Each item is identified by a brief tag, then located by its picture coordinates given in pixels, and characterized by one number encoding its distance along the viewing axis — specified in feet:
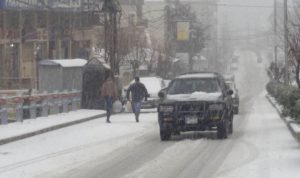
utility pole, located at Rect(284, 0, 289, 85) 147.91
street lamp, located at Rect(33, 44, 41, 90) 191.66
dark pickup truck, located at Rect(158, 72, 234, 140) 72.69
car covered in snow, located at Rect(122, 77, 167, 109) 134.00
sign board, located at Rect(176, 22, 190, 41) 231.91
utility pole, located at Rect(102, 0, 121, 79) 129.90
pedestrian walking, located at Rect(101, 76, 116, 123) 100.48
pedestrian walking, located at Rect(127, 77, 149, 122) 98.38
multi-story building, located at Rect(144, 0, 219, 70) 373.18
